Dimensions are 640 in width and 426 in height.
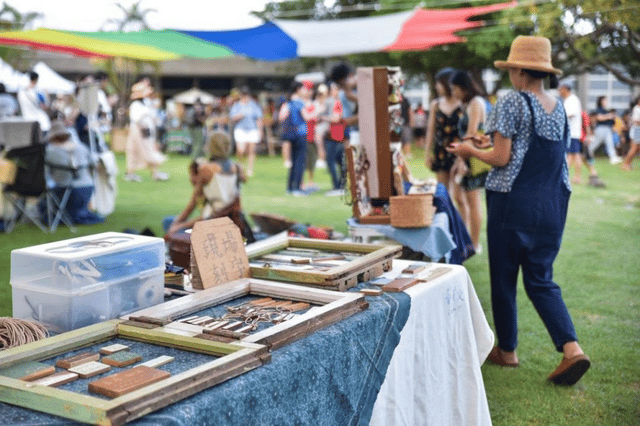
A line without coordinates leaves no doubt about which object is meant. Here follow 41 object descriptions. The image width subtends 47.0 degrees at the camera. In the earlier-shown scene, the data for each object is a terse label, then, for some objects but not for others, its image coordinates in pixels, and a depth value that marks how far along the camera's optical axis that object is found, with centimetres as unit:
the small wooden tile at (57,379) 156
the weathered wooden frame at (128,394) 135
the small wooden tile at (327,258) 279
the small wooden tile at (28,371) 158
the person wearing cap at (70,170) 800
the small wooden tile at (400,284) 242
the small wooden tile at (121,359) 169
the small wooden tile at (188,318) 202
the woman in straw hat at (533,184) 354
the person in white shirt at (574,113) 1092
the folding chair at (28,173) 757
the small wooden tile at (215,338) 178
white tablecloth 231
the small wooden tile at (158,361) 168
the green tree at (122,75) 2650
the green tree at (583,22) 889
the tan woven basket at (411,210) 381
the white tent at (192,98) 2730
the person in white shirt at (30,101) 1110
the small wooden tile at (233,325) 194
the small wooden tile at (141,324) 192
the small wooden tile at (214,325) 191
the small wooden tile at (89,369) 163
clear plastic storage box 192
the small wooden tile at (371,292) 237
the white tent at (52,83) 2420
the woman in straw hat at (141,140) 1282
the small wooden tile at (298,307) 220
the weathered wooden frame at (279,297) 183
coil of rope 177
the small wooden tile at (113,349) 177
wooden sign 234
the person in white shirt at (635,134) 1427
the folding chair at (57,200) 802
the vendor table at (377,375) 155
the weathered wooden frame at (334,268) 239
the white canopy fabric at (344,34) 852
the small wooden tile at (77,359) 168
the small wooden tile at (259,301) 226
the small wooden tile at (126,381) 147
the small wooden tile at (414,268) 275
